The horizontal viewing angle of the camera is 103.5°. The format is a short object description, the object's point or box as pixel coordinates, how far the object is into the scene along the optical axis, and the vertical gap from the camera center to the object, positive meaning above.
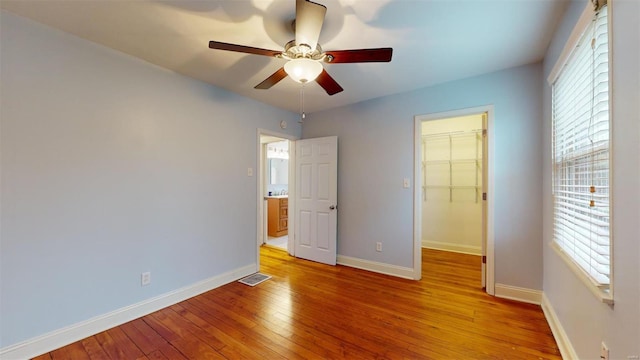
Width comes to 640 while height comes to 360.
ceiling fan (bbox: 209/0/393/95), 1.51 +0.82
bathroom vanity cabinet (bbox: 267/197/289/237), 5.45 -0.75
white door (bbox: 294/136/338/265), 3.75 -0.28
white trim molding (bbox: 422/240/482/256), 4.21 -1.13
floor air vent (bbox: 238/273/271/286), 3.06 -1.24
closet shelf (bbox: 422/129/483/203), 4.21 +0.39
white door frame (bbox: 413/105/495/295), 2.69 -0.07
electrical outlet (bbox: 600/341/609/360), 1.17 -0.79
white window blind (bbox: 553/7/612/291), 1.23 +0.17
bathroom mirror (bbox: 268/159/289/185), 6.25 +0.25
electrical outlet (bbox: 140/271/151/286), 2.37 -0.93
